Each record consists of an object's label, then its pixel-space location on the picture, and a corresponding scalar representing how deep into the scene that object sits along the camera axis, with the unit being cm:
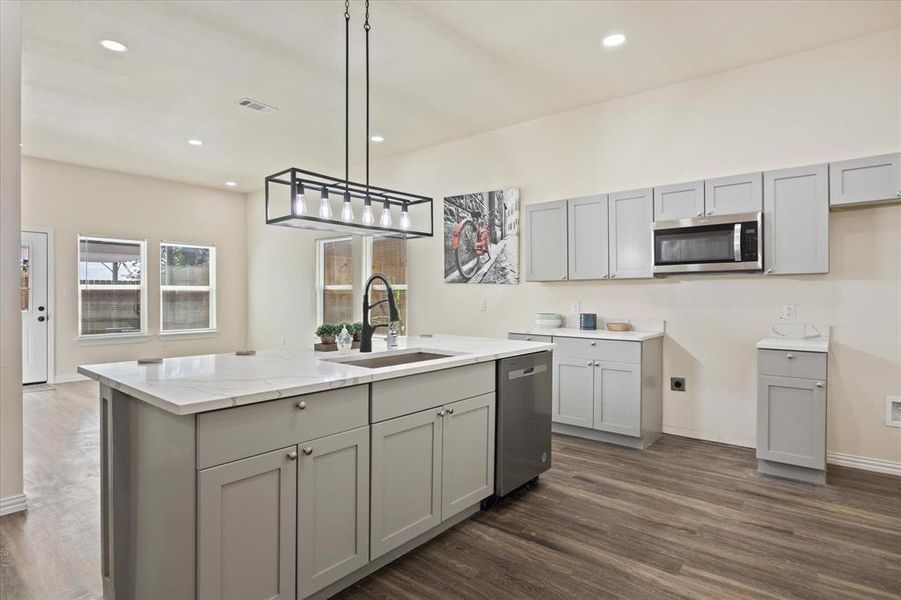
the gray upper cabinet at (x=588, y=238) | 440
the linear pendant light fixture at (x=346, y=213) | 240
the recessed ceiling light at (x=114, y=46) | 344
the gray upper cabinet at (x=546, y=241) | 466
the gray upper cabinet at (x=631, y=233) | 415
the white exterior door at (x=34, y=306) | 634
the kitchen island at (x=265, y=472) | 156
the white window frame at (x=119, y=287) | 675
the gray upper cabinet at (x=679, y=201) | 390
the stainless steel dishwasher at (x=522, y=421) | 285
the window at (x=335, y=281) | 711
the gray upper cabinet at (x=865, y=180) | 317
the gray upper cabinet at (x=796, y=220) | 338
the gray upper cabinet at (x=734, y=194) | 364
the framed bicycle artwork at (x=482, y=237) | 514
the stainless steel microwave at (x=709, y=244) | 359
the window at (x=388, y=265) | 623
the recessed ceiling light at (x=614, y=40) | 337
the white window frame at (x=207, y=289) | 772
